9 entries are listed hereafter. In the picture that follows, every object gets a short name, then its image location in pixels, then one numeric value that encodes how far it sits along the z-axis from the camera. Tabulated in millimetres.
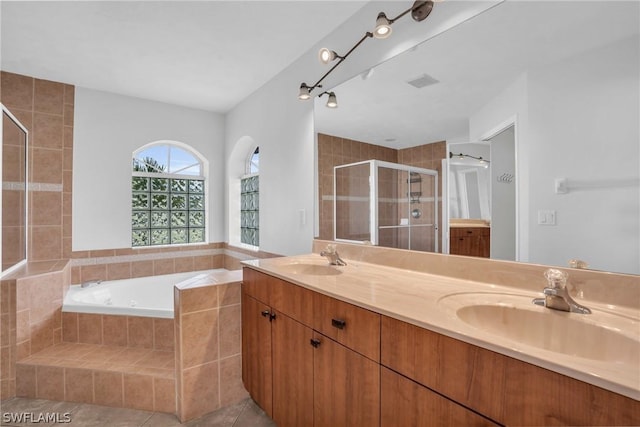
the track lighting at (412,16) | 1408
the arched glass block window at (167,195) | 3447
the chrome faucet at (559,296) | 880
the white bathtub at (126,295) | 2268
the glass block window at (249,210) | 3496
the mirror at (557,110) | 907
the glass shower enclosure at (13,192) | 2225
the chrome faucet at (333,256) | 1773
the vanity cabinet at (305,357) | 990
